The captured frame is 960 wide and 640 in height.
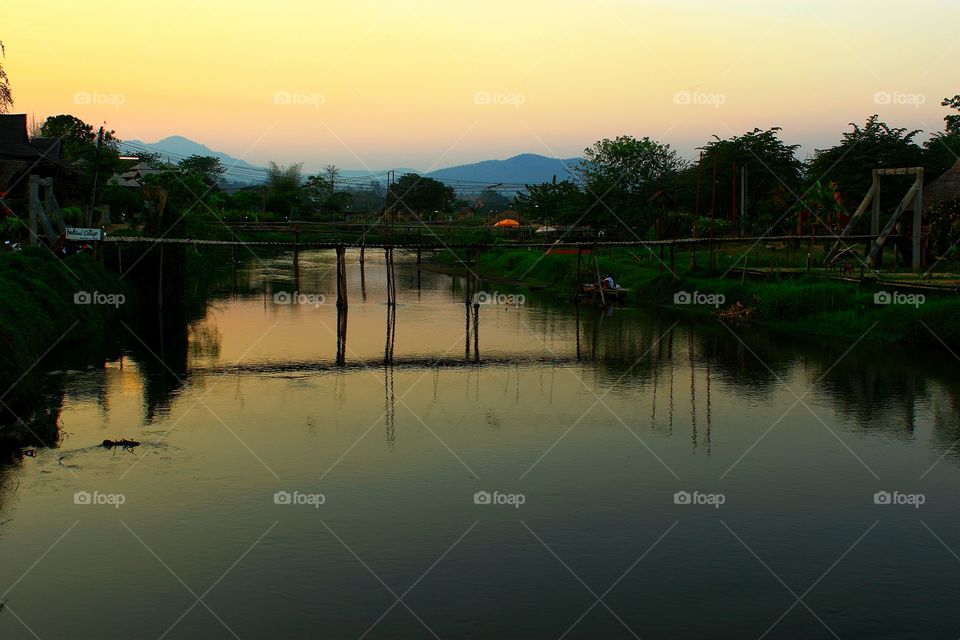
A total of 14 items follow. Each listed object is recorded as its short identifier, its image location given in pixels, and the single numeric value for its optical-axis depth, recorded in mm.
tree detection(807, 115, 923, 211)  46438
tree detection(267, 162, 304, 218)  89125
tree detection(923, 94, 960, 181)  47719
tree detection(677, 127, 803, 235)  55969
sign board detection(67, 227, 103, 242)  32188
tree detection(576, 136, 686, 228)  59188
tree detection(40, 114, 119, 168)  62250
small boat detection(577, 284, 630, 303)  41281
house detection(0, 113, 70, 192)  35281
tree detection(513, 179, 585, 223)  64062
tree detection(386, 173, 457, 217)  111250
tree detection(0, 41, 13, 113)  31469
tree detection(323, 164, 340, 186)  152175
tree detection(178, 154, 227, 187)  127731
